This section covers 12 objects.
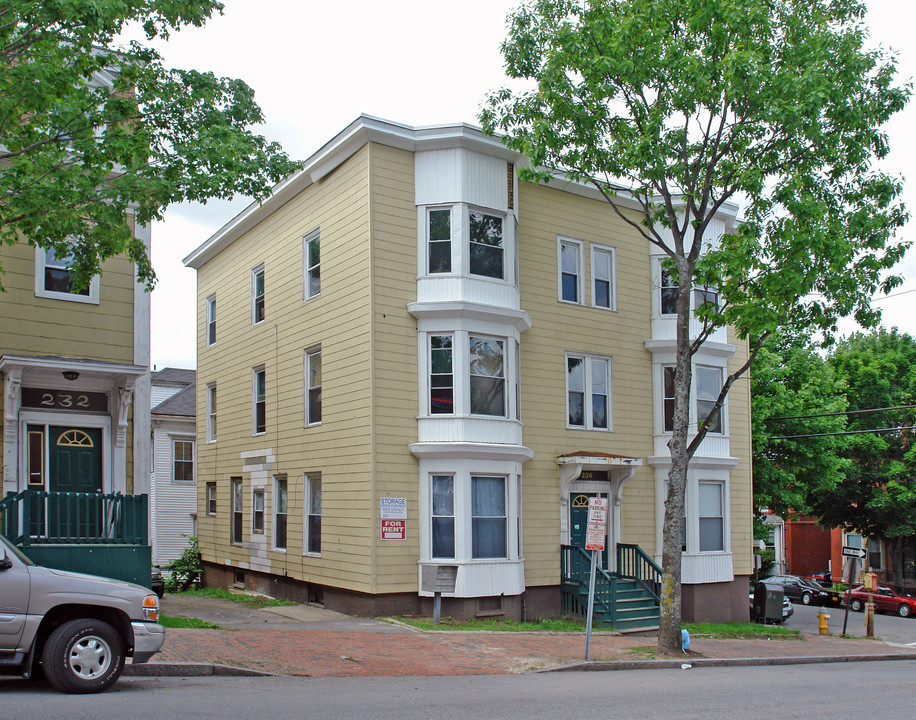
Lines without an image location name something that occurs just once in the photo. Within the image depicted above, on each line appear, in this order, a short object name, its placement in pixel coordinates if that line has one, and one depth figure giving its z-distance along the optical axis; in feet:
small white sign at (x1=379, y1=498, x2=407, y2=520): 59.41
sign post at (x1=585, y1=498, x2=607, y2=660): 49.19
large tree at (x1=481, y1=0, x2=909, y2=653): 51.70
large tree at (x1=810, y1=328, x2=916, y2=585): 134.41
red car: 122.75
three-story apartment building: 61.87
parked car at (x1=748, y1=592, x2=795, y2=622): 85.82
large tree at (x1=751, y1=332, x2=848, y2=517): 100.27
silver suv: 30.91
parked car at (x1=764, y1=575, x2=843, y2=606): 132.87
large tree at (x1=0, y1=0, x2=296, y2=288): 36.96
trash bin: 82.23
